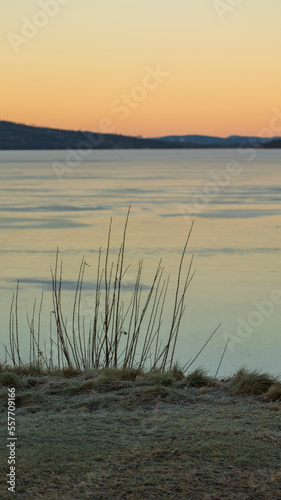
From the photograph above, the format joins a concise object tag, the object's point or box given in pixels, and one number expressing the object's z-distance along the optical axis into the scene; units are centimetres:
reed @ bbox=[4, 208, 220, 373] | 1294
